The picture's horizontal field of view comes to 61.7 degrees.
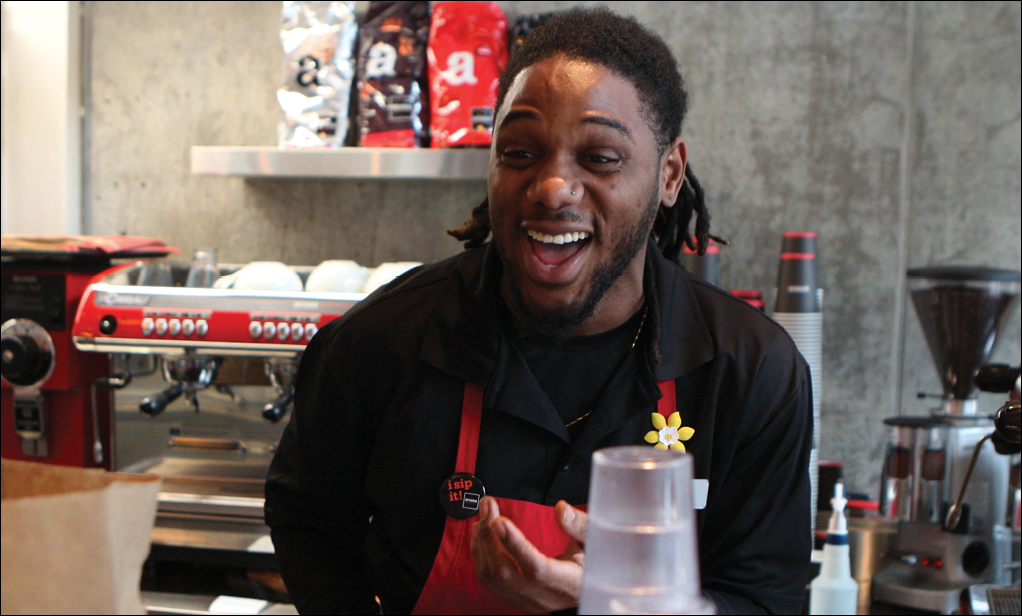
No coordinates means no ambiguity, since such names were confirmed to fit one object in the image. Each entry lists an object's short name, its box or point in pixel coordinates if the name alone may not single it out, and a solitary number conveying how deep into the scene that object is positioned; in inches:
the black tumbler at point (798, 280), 83.0
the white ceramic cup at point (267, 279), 84.9
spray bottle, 71.1
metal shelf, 93.0
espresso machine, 81.0
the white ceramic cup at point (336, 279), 84.9
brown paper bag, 18.7
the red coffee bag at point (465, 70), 94.0
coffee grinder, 74.2
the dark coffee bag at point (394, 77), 96.8
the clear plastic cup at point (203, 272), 90.5
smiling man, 44.9
